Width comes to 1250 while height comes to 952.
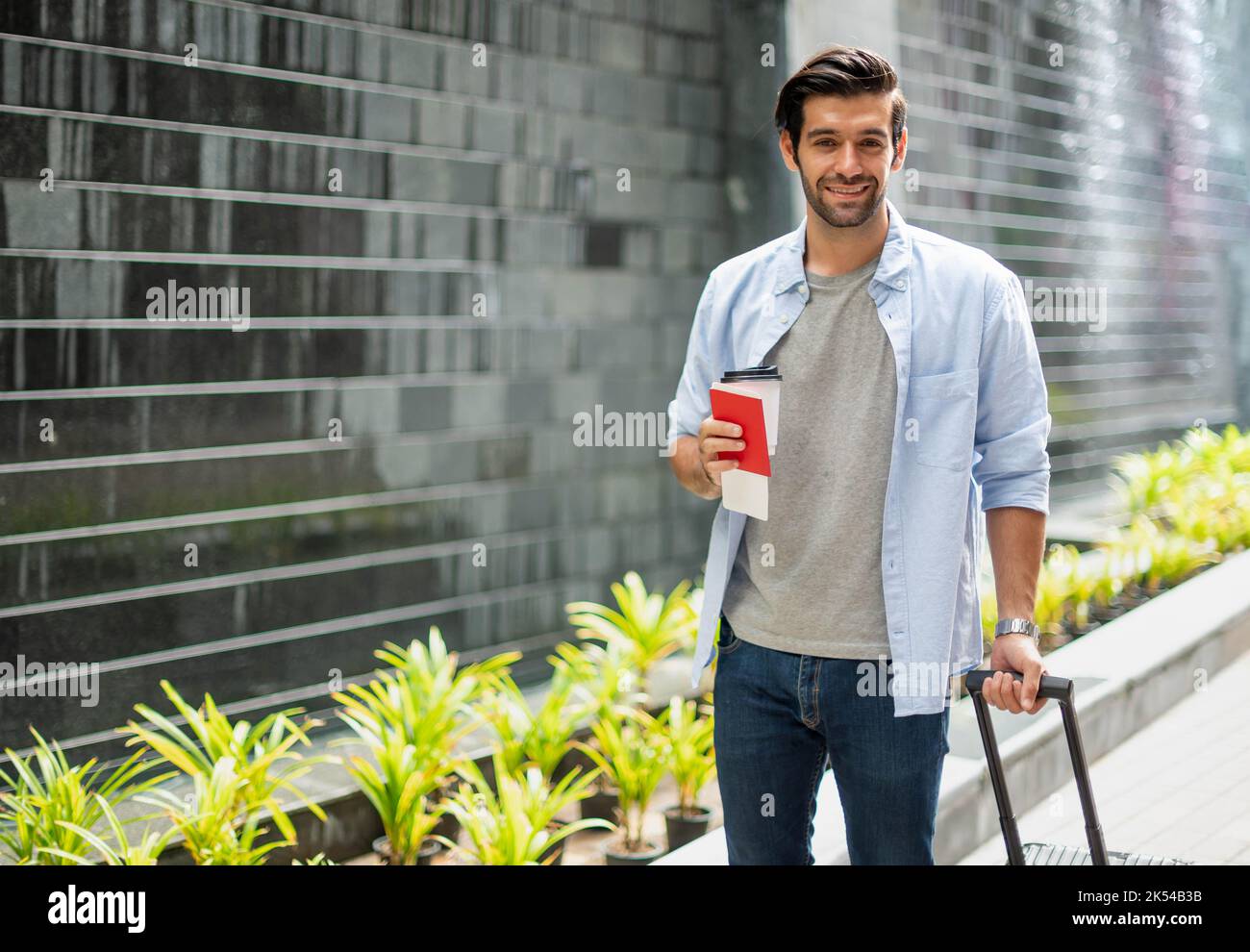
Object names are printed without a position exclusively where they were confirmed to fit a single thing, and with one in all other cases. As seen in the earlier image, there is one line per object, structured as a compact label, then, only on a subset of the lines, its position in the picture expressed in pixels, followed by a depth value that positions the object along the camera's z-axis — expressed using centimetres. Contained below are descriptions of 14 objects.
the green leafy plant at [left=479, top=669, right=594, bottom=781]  421
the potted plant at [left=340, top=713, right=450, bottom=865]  385
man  230
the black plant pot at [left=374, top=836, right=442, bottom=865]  396
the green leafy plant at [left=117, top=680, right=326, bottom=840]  367
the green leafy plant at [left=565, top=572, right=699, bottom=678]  505
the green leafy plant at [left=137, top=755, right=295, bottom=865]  351
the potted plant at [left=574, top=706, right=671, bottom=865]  402
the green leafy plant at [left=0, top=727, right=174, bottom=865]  333
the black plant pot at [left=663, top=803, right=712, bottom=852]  405
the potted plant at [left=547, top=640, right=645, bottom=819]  438
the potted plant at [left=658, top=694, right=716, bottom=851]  407
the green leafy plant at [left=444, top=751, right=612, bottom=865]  350
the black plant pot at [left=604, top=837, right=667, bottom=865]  394
